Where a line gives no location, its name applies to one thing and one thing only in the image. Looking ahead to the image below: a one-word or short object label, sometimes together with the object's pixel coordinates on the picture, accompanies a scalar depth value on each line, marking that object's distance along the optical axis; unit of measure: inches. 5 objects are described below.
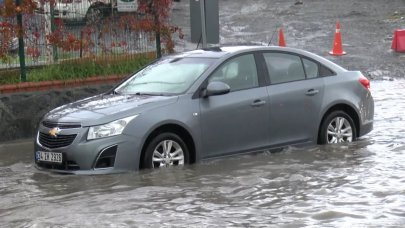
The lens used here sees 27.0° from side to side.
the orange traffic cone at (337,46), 906.1
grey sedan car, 378.0
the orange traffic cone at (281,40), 951.0
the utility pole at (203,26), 549.6
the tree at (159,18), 614.5
